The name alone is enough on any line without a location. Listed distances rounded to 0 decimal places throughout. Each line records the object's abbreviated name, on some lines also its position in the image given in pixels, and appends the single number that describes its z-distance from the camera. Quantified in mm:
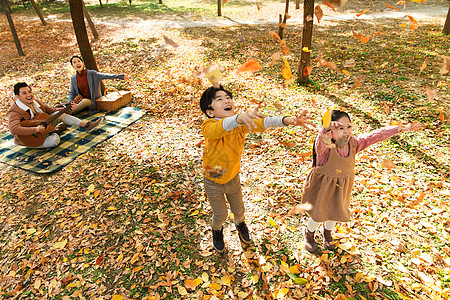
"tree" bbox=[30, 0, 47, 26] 16166
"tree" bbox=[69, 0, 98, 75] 6441
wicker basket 6812
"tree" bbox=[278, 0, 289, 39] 11785
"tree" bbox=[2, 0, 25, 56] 10572
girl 2434
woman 6259
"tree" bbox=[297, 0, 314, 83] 6328
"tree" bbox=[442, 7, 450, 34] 10266
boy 2049
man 5105
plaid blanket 5129
